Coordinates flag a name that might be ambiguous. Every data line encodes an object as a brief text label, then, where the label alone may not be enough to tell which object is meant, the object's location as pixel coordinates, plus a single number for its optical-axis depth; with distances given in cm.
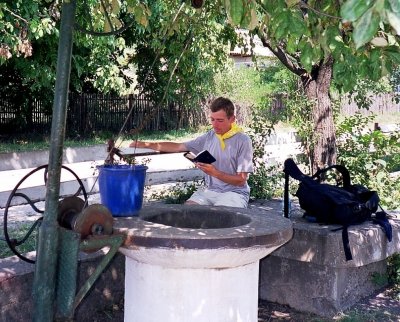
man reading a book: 489
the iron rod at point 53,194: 310
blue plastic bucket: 355
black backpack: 479
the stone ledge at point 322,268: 466
